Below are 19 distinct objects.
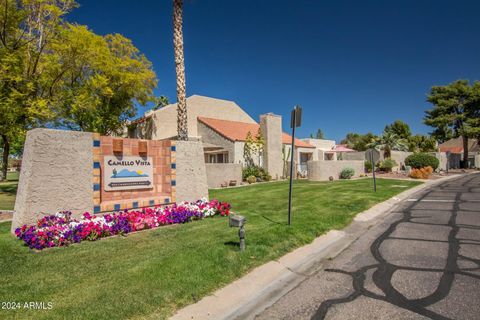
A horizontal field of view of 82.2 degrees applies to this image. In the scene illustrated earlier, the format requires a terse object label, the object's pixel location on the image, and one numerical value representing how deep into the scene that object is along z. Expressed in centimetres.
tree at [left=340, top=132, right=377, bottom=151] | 5747
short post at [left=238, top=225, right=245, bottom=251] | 520
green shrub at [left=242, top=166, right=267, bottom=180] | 2330
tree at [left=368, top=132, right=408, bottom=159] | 3625
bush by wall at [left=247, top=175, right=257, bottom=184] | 2236
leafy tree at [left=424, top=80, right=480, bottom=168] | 3912
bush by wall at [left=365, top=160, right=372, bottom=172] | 3033
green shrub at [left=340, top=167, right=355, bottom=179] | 2409
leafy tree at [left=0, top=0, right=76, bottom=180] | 1359
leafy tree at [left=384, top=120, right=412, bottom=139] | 5462
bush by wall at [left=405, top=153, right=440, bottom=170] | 2820
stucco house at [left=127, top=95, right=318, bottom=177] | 2485
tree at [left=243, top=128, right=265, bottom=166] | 2450
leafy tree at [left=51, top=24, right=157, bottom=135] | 1734
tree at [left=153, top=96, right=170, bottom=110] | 5406
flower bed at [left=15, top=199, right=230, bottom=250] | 592
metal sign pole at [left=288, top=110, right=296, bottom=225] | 691
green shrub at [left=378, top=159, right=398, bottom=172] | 2966
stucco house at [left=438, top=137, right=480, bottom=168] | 4296
